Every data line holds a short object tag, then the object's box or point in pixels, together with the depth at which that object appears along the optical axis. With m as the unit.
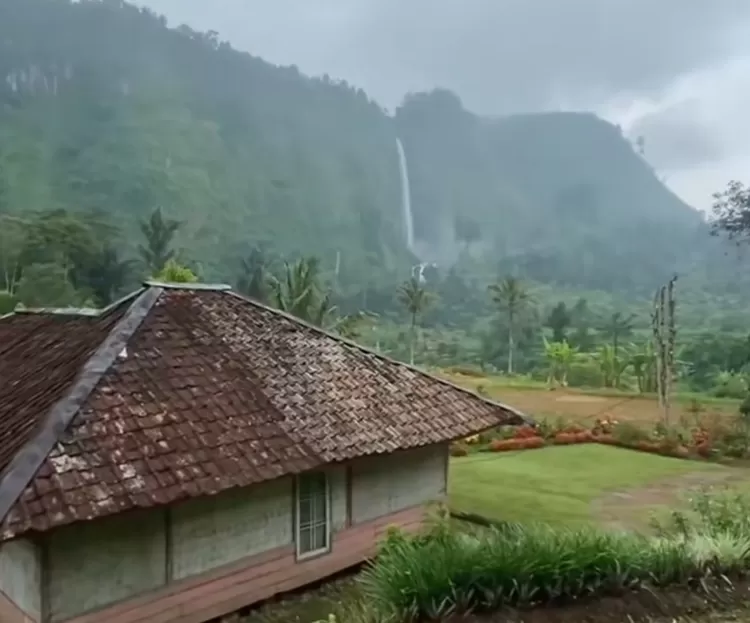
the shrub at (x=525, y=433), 17.62
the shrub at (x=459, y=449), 16.16
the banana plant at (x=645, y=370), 24.58
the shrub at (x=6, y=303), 23.53
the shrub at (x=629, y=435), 17.25
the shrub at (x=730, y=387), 23.00
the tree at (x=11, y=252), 34.22
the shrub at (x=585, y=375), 26.72
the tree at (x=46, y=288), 29.41
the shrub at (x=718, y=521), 5.68
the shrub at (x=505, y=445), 16.80
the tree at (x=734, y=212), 22.11
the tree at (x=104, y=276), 34.59
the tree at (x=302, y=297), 24.23
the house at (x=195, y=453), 6.17
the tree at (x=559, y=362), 25.86
